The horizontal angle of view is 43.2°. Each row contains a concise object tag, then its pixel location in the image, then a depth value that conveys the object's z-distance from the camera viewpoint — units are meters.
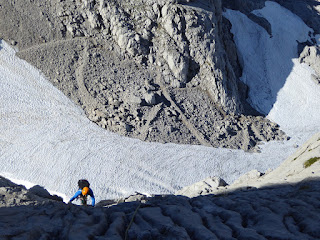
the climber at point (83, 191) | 15.64
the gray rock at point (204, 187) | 23.84
